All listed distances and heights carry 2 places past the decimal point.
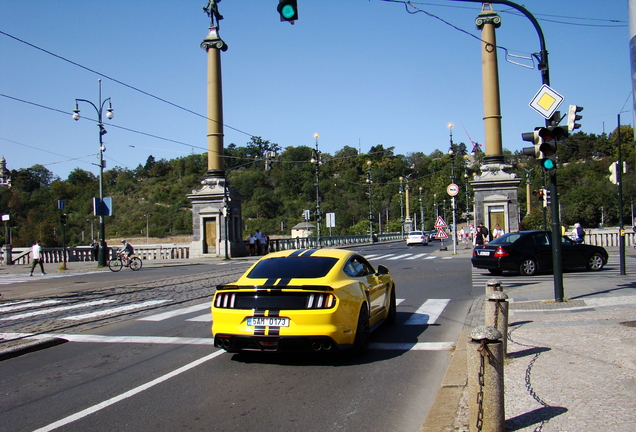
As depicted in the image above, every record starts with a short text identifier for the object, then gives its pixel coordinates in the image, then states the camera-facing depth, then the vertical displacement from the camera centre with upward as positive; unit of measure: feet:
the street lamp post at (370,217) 191.56 +5.81
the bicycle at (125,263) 91.25 -3.68
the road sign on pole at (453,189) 97.91 +7.45
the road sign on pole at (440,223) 122.01 +1.81
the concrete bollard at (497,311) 19.63 -2.92
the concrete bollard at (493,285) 25.80 -2.64
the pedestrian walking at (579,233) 106.83 -1.25
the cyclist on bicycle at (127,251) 92.73 -1.80
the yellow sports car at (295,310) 20.93 -2.92
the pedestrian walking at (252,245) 134.76 -2.03
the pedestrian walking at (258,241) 135.39 -1.12
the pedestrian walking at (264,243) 136.36 -1.64
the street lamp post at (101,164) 98.78 +14.27
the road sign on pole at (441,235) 120.88 -0.83
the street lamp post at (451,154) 110.11 +16.82
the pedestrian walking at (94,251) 131.81 -2.35
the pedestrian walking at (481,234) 97.76 -0.69
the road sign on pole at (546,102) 34.90 +8.07
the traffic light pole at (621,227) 53.09 -0.11
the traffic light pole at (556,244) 35.29 -1.03
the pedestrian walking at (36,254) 80.89 -1.65
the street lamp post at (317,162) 142.45 +18.64
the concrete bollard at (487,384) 12.75 -3.58
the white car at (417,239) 172.35 -2.18
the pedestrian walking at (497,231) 102.23 -0.28
